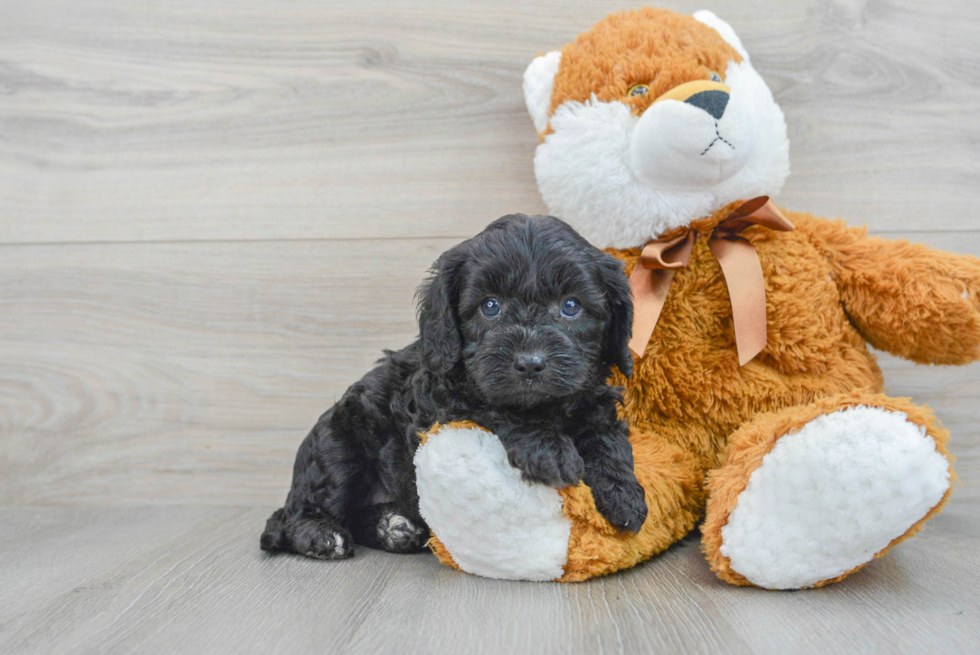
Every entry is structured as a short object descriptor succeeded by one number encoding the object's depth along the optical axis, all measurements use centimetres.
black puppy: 56
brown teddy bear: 63
